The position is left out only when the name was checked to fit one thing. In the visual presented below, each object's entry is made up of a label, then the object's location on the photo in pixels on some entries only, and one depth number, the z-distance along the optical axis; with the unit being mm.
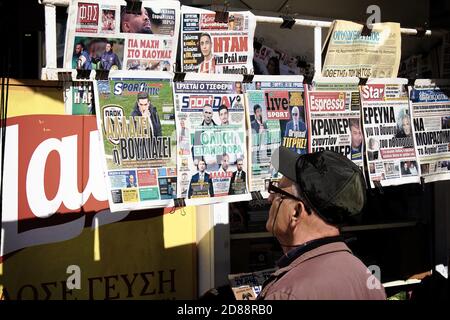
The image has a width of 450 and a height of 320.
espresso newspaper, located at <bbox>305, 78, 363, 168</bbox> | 3252
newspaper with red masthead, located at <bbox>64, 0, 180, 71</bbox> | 2650
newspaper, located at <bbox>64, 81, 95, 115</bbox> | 2672
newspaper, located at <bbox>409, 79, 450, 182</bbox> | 3650
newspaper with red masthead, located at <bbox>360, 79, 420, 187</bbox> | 3453
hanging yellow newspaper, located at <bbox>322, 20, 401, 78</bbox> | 3387
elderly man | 1783
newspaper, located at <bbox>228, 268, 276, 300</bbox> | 3436
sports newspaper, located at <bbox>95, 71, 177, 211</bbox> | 2688
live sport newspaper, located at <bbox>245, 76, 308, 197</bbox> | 3082
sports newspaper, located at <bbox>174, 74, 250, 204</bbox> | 2900
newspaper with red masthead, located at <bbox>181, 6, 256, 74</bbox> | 2943
